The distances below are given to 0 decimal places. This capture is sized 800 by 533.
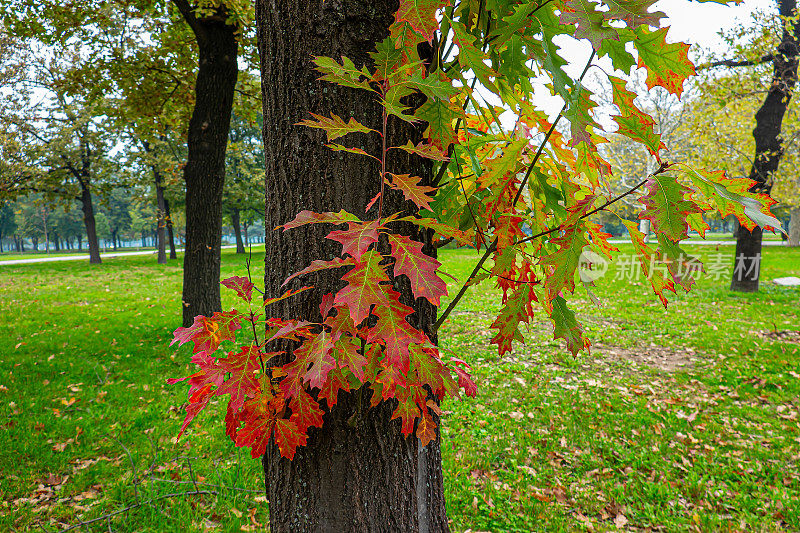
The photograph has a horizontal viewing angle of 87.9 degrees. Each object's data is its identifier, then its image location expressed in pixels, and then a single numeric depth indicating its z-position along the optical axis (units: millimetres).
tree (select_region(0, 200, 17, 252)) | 58969
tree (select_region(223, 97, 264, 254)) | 25188
